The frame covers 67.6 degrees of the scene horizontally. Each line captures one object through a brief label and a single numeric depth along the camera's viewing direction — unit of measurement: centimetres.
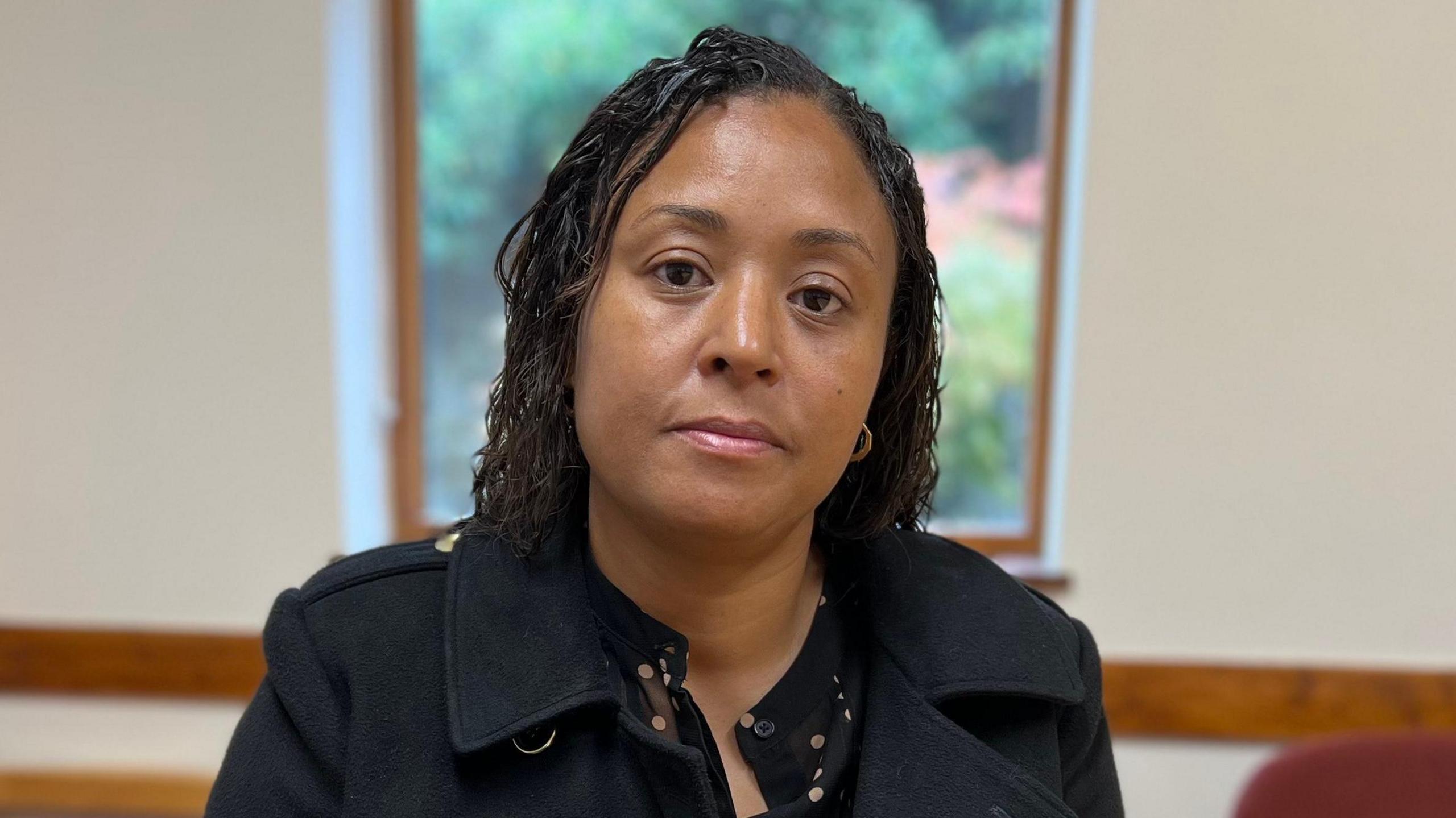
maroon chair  139
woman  91
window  220
